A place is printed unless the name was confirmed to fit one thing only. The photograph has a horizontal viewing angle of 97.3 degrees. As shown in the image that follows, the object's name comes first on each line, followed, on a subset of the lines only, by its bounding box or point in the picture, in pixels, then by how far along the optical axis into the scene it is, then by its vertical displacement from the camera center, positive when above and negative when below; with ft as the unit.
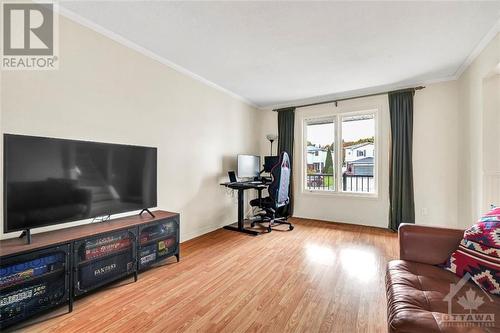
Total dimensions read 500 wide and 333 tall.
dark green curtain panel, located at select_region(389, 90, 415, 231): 12.13 +0.41
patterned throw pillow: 3.95 -1.69
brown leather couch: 3.16 -2.25
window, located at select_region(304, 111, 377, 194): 13.80 +0.94
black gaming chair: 12.25 -1.38
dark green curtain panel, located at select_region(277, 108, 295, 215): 15.80 +2.62
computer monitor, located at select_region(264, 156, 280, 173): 15.47 +0.38
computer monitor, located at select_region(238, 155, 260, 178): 13.68 +0.08
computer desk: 12.23 -1.77
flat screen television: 5.23 -0.36
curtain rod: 12.03 +4.39
